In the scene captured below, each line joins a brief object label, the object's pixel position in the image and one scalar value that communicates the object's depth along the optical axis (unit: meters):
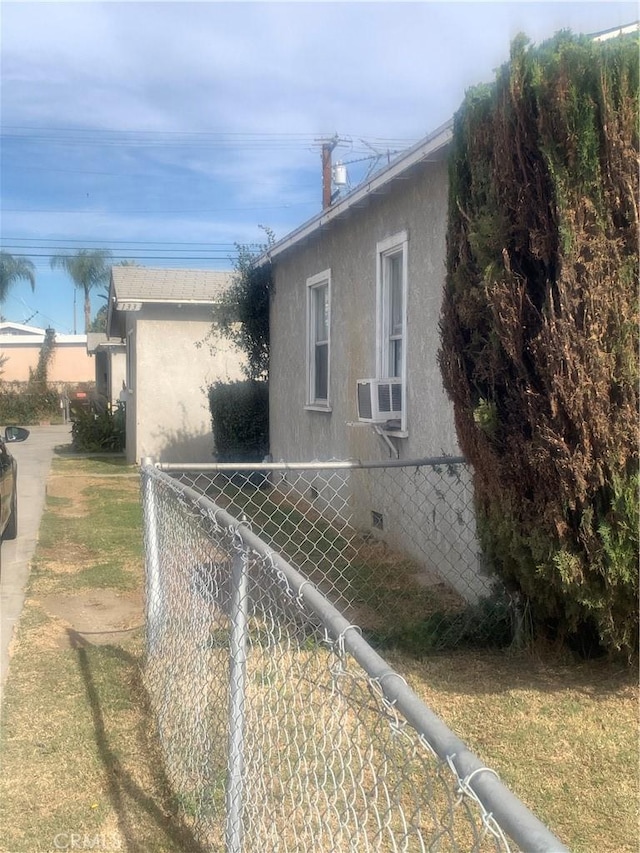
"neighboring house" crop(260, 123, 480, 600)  6.68
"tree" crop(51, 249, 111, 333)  55.59
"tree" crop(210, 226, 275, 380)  12.80
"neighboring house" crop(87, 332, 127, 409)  25.03
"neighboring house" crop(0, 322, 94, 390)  46.66
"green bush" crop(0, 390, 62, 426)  36.31
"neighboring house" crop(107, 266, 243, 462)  16.12
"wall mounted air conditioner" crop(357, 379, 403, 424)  7.55
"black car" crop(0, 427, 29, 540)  8.00
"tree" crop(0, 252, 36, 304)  46.38
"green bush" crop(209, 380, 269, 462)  13.38
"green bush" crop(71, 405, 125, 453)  20.05
